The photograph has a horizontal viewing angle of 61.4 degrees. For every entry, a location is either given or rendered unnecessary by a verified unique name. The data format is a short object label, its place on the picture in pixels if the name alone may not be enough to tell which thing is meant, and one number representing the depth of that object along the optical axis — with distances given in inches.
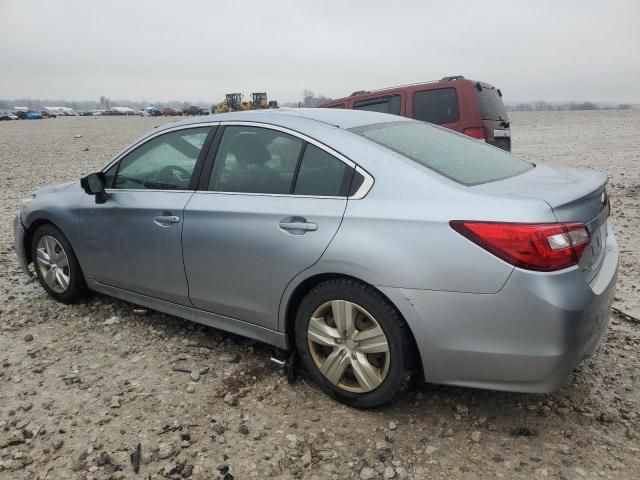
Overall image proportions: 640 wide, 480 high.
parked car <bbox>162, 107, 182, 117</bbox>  2742.6
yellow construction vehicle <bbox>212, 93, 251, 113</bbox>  1770.4
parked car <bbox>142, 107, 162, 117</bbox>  2967.5
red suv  298.4
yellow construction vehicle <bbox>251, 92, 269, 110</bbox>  1915.6
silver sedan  91.7
